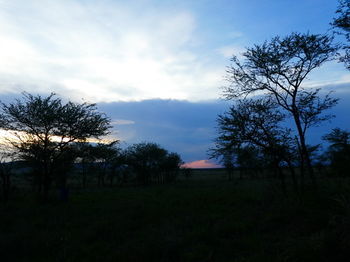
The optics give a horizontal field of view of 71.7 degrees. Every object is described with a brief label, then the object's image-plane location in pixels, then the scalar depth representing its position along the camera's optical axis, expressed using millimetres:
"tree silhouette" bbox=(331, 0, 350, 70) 9370
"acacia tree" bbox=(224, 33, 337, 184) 15539
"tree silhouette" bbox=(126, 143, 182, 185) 57062
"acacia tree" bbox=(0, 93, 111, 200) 17609
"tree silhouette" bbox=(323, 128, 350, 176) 26459
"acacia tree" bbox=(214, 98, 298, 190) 13911
